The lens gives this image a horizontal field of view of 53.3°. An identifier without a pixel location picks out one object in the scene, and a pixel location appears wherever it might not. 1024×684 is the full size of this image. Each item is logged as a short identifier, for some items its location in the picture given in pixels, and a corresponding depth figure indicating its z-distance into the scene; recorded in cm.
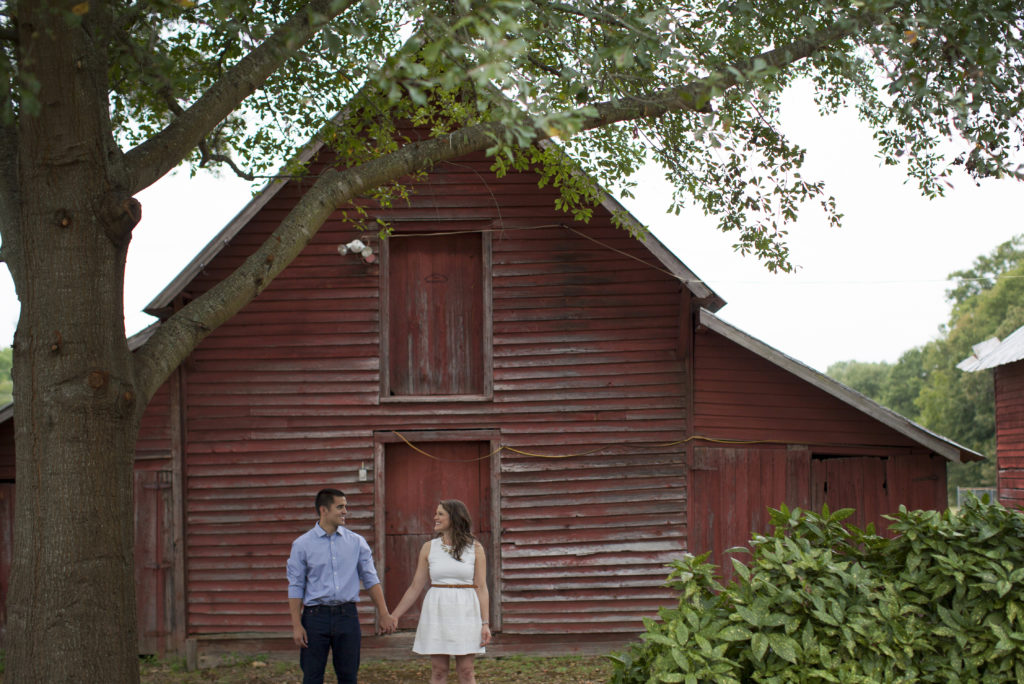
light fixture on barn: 1209
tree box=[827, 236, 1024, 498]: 5184
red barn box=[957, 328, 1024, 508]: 1975
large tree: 641
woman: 724
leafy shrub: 586
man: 733
